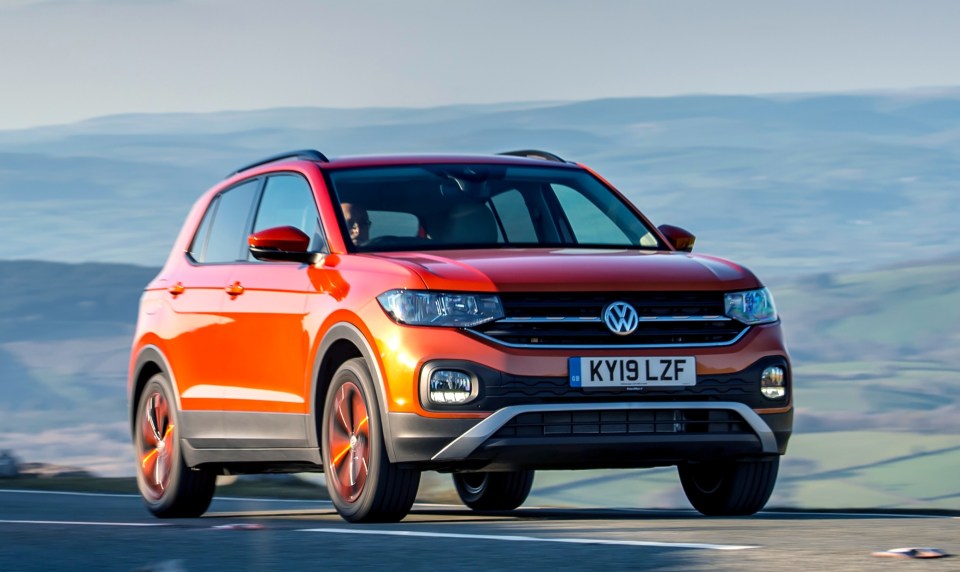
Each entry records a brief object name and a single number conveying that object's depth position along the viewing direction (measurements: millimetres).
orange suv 16562
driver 18454
